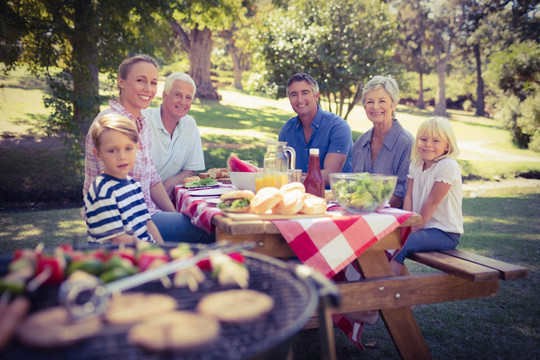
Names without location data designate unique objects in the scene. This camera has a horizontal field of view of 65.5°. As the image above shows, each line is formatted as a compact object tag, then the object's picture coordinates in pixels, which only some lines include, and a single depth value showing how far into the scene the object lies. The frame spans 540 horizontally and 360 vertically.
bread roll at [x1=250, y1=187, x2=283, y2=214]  2.31
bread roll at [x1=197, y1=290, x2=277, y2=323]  1.26
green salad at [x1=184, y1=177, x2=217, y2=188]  3.65
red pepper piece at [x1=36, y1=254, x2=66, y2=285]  1.45
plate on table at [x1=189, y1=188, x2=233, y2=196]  3.26
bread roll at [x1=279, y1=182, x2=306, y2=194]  2.52
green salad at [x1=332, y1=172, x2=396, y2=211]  2.39
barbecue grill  1.08
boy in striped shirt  2.32
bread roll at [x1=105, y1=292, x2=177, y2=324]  1.21
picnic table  2.23
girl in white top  2.98
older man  4.02
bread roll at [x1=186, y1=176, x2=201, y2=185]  3.90
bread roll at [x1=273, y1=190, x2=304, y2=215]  2.31
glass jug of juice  2.72
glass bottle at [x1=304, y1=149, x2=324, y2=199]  2.87
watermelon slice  3.05
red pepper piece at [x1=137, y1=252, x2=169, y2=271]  1.56
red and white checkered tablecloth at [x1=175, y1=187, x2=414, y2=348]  2.21
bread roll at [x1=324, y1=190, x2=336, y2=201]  2.99
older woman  3.71
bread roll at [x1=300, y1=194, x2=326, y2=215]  2.36
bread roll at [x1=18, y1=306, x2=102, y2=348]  1.07
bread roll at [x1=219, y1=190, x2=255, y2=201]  2.53
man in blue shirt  3.96
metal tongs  1.17
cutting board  2.26
